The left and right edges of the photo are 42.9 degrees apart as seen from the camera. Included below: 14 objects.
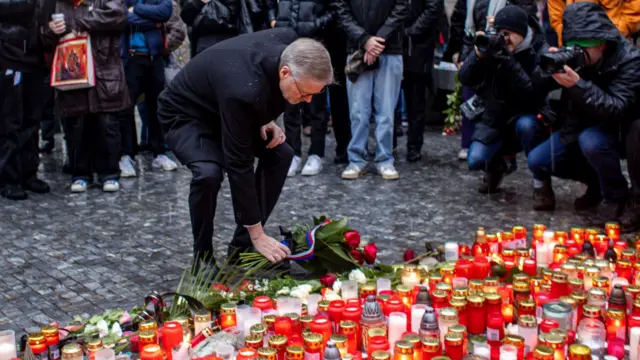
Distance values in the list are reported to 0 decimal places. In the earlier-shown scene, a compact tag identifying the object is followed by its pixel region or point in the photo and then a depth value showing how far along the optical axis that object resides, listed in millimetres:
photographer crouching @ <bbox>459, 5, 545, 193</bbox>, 6555
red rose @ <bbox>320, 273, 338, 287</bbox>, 4277
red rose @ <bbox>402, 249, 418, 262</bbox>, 4699
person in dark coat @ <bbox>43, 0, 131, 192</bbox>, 6977
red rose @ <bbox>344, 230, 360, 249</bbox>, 4750
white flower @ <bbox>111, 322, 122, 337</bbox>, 3608
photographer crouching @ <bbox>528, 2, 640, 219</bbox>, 5781
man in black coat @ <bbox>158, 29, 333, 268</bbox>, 4090
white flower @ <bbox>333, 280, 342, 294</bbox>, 4066
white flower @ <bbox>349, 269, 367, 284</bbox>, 4203
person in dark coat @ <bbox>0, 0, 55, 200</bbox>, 6797
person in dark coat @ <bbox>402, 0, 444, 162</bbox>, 8133
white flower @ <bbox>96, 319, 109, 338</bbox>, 3624
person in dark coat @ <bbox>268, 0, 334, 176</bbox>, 7770
